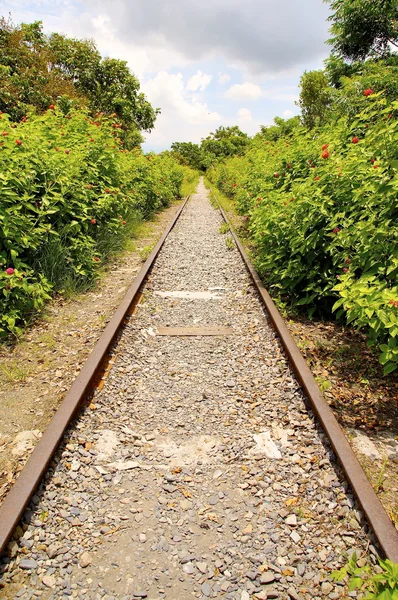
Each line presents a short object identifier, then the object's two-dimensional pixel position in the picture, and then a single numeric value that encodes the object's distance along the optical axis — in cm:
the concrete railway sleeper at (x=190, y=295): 582
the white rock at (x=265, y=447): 275
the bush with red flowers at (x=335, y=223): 293
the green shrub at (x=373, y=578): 163
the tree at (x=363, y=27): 1920
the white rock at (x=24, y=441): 265
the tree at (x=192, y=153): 8388
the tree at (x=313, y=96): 3306
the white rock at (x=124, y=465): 262
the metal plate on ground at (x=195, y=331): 463
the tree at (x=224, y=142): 7106
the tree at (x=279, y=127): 1918
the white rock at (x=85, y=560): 199
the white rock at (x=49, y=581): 188
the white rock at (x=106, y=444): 272
